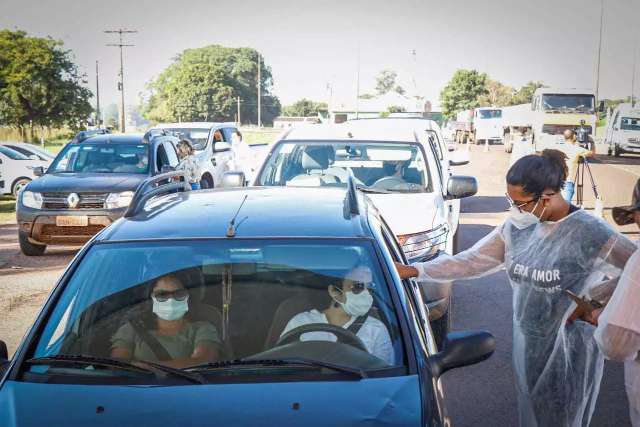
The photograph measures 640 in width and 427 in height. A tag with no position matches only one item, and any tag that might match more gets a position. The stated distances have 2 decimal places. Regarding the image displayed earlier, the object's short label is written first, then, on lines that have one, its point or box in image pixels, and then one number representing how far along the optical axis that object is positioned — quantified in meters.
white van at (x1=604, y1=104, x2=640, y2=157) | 38.88
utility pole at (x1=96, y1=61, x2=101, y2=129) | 79.11
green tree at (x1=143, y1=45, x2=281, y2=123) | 122.69
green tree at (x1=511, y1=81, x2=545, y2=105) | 130.46
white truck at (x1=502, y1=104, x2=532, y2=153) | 42.19
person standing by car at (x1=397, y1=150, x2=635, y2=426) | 3.69
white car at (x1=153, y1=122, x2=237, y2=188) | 16.56
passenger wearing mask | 3.45
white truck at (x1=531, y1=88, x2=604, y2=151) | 35.50
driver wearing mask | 3.34
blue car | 2.84
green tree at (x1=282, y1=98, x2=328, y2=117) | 146.88
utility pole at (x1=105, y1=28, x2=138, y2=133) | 66.06
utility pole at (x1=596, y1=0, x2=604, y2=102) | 65.60
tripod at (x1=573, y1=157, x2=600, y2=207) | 15.43
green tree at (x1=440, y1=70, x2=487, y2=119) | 98.38
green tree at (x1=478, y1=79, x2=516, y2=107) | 131.12
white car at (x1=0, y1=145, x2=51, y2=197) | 20.27
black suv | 11.58
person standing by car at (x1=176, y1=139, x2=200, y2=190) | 13.70
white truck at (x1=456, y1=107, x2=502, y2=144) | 57.81
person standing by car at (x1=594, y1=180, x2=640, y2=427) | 2.96
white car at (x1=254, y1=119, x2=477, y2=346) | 7.94
